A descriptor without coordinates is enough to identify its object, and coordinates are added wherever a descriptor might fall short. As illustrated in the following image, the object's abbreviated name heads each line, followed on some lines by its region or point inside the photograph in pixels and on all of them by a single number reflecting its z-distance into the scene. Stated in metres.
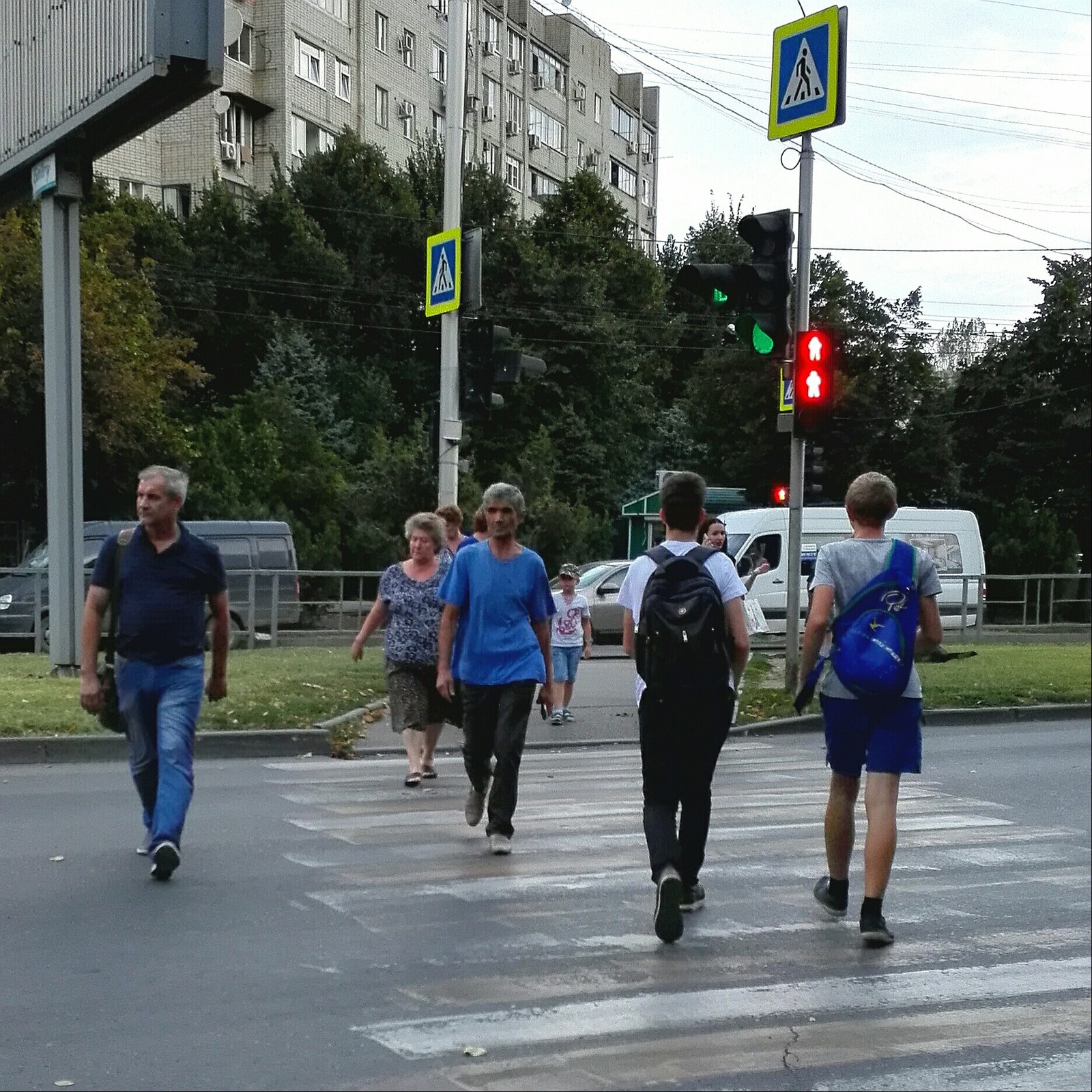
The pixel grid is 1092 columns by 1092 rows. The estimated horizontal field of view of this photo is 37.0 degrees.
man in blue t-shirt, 7.92
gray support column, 16.08
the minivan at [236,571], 21.86
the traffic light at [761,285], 13.34
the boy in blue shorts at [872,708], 5.82
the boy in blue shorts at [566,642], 14.75
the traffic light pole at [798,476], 14.34
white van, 28.05
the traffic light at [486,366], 15.90
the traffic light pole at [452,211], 16.83
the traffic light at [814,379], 14.28
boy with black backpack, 6.12
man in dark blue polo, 7.34
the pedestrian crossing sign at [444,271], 16.58
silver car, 27.56
